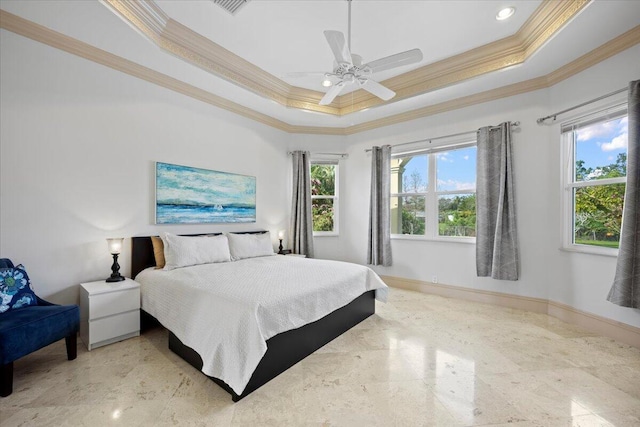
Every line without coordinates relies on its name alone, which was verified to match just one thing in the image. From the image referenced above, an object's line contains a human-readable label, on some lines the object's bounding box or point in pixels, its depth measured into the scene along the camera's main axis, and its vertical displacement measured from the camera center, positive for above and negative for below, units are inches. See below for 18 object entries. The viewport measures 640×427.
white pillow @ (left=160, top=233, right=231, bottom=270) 116.9 -17.5
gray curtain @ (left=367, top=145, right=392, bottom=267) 175.2 +2.8
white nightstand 92.1 -35.9
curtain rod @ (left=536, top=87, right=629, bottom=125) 99.0 +45.5
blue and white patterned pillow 78.7 -23.8
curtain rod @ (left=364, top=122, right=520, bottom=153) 135.5 +45.0
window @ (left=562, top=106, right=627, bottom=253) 105.3 +14.9
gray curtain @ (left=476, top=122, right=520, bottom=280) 133.6 +3.1
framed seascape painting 129.3 +8.8
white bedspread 68.0 -28.1
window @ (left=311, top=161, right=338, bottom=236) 199.9 +12.5
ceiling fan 86.2 +52.4
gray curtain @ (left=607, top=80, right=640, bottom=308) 91.3 -2.1
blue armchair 68.4 -31.2
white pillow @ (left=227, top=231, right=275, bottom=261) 142.3 -18.2
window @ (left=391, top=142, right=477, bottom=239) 154.0 +12.8
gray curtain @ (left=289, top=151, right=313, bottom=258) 184.5 +3.3
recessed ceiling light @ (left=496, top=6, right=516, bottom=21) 98.9 +75.4
